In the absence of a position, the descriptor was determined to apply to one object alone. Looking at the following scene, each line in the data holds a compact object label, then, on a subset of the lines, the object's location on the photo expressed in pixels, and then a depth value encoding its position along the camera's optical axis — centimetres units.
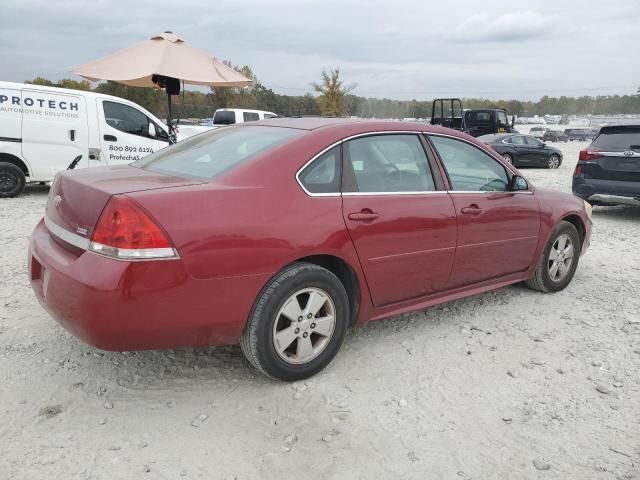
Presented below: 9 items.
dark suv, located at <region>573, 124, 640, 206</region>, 807
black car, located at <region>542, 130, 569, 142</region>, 4448
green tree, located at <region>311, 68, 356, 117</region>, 4441
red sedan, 250
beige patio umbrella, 875
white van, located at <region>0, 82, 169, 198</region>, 880
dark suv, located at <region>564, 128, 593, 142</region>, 4634
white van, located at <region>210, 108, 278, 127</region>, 1806
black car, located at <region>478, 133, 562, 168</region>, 1819
